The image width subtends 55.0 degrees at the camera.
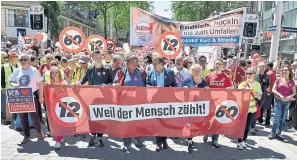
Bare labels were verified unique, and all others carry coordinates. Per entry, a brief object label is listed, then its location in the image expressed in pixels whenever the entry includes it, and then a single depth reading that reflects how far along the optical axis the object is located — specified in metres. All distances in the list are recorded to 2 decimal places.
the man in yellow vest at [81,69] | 7.30
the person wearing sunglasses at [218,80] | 6.14
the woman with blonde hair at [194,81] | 5.78
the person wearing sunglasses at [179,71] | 6.46
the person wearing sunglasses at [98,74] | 5.90
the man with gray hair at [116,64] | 6.30
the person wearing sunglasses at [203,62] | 8.01
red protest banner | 5.42
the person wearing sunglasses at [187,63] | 6.91
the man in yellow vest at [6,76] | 7.19
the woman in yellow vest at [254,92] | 6.00
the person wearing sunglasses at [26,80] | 5.84
